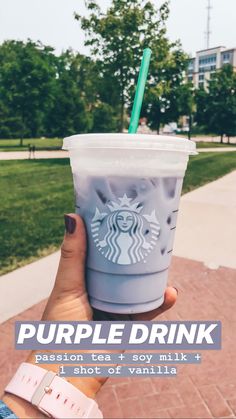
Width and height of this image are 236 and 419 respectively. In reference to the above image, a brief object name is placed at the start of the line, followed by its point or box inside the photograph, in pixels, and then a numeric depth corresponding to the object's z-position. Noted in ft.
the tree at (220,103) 126.27
